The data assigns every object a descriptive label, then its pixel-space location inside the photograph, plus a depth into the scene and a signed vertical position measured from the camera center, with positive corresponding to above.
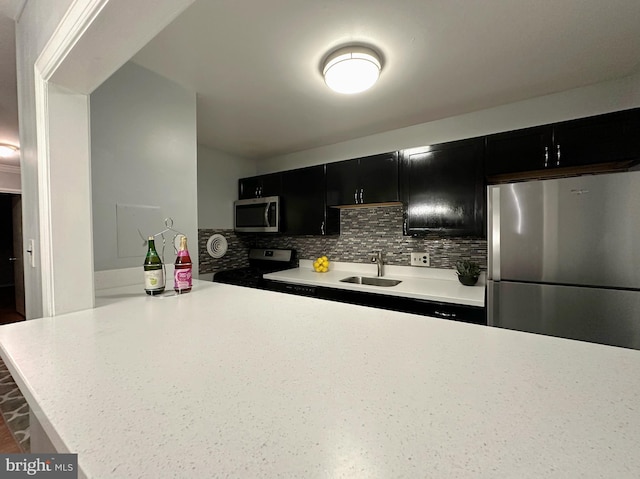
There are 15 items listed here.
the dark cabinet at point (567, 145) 1.58 +0.56
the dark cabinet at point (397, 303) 1.77 -0.50
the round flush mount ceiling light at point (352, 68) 1.43 +0.91
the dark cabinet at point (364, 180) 2.37 +0.51
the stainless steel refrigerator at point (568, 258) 1.36 -0.13
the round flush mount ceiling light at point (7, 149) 3.04 +1.02
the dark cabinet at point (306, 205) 2.79 +0.33
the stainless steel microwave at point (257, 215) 3.03 +0.26
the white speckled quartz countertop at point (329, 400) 0.34 -0.28
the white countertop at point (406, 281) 1.86 -0.39
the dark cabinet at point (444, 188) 1.99 +0.36
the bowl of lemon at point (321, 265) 2.92 -0.31
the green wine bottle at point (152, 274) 1.18 -0.16
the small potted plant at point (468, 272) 2.08 -0.29
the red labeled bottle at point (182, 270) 1.22 -0.15
